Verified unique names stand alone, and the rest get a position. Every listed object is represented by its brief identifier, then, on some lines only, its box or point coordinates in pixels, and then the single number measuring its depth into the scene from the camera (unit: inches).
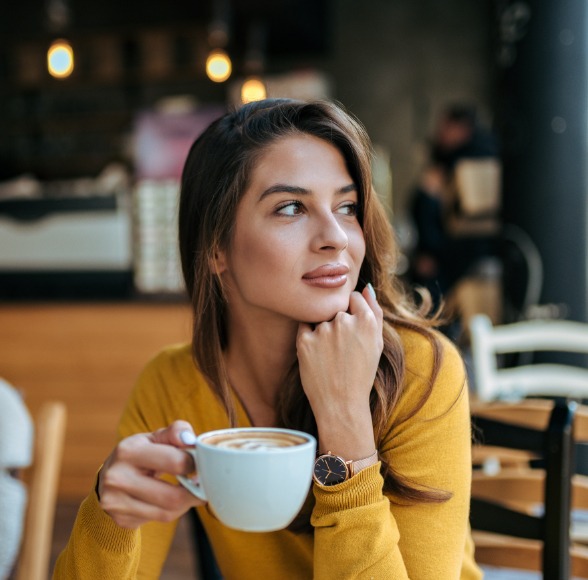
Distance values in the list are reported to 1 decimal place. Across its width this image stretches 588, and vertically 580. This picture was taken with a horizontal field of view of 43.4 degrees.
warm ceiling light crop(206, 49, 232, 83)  187.5
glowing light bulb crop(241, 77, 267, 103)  197.2
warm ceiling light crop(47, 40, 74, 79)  180.4
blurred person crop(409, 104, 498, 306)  181.3
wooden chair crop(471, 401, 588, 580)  43.8
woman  34.5
